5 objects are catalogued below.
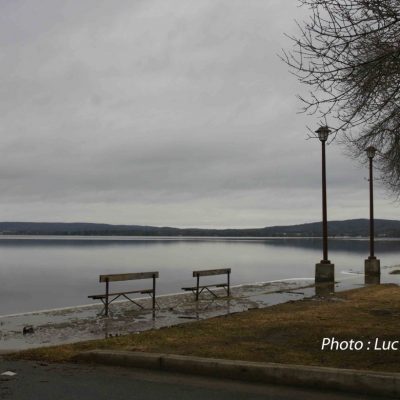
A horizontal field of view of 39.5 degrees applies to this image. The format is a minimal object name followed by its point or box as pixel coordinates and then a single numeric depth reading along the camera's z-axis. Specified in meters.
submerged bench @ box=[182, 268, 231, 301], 16.96
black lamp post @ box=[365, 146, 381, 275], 26.58
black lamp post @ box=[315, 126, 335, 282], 22.21
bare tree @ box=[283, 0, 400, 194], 7.68
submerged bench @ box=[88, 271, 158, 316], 14.06
